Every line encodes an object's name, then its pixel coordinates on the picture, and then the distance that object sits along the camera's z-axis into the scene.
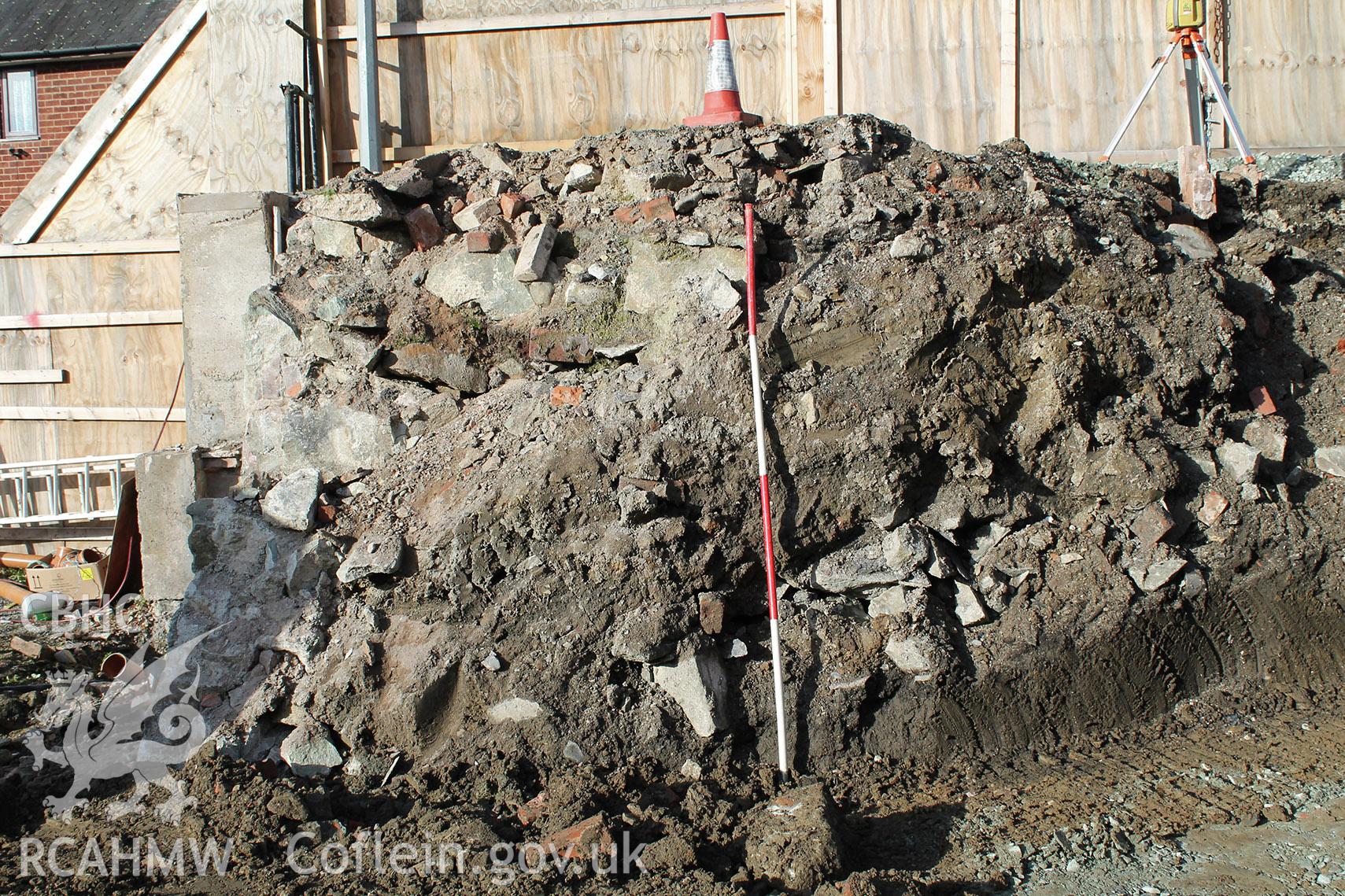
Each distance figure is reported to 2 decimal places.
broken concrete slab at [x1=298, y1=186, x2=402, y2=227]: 5.16
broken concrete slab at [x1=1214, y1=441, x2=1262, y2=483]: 4.74
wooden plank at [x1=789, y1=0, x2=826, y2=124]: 6.85
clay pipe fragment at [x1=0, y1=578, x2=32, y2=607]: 6.80
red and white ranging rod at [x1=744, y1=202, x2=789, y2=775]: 4.00
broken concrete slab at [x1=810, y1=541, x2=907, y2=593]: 4.38
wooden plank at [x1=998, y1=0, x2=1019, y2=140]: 6.69
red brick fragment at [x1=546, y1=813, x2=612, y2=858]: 3.39
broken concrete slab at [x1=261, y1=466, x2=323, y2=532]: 4.70
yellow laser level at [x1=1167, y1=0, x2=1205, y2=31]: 6.03
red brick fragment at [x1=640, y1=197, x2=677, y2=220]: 5.00
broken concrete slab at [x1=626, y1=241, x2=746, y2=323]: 4.75
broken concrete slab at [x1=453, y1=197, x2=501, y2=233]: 5.21
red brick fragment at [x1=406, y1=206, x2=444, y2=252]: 5.26
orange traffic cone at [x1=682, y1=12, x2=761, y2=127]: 5.38
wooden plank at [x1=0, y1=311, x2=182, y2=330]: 7.40
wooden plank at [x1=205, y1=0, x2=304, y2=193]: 7.02
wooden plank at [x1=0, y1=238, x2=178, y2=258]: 7.41
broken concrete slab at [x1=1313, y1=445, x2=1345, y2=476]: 4.91
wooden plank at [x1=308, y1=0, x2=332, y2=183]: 7.04
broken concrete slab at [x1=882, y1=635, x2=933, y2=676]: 4.17
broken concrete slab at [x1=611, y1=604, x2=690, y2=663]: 4.11
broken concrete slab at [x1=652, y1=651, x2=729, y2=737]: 4.07
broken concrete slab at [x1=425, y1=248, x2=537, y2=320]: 4.98
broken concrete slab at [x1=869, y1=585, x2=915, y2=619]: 4.29
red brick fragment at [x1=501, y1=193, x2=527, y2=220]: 5.20
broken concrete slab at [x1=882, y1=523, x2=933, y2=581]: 4.37
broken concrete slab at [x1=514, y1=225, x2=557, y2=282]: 4.91
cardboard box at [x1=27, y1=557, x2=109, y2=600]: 6.50
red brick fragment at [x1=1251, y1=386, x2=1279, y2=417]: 5.04
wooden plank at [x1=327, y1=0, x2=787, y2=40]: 6.84
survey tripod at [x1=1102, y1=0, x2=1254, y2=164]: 5.97
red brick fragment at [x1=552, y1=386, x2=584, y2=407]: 4.62
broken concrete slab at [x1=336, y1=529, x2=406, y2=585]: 4.35
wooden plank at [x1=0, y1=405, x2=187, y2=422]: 7.43
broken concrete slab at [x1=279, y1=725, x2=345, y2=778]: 4.11
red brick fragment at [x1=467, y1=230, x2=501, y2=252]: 4.99
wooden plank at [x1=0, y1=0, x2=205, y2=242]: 7.55
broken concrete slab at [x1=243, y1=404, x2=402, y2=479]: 4.91
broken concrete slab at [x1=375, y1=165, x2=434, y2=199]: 5.33
